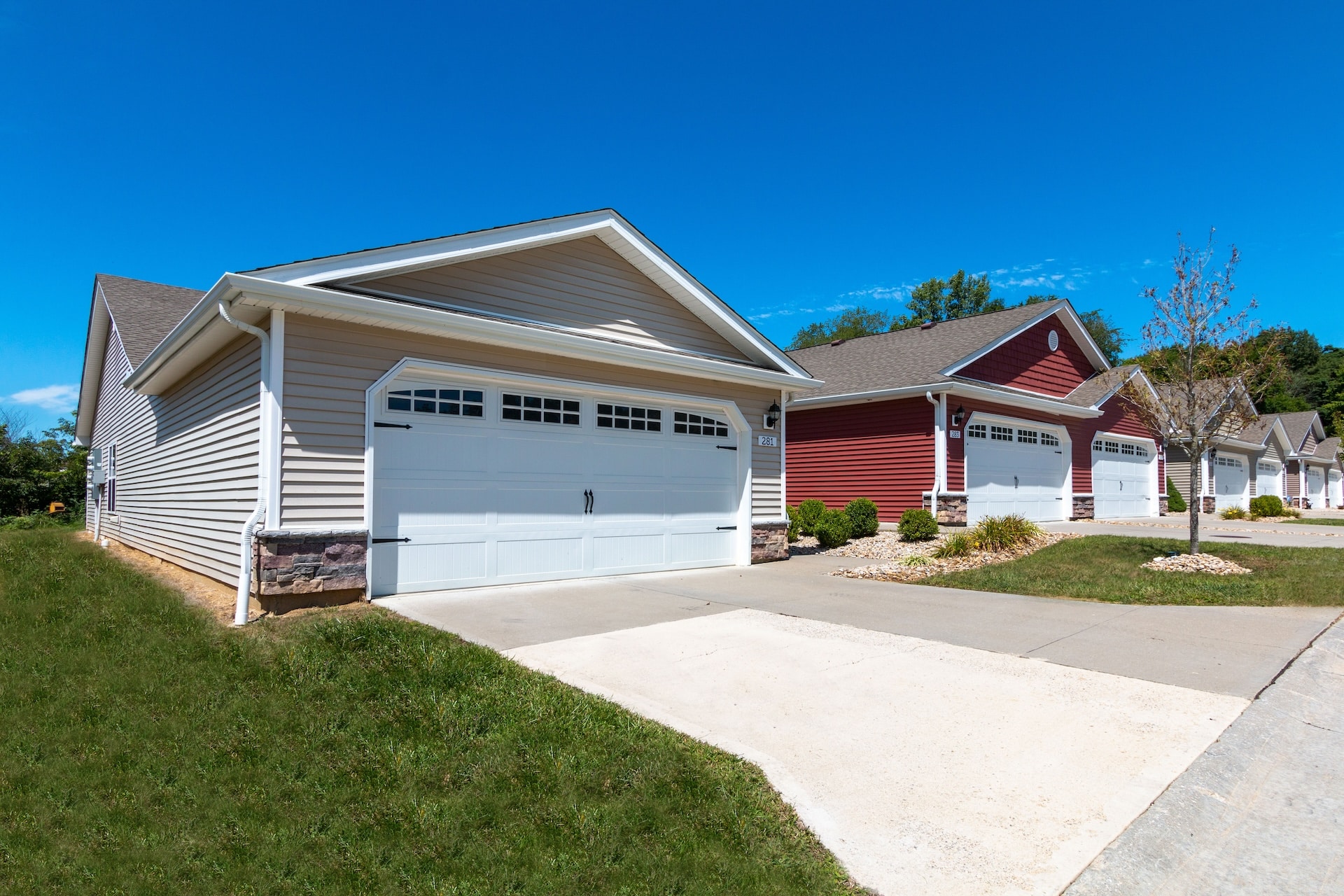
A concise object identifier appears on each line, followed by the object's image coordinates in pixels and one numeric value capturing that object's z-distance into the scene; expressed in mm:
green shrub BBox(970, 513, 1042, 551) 11891
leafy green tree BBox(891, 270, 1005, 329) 44781
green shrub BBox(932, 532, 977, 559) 11406
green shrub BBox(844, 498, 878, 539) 14625
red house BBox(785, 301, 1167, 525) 15289
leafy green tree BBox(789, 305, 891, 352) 56500
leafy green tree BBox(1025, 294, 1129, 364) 52531
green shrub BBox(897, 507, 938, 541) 13727
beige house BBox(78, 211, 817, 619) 6793
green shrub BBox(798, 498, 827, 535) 14070
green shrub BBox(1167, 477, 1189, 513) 24875
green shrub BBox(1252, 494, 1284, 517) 25156
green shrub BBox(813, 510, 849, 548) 13406
